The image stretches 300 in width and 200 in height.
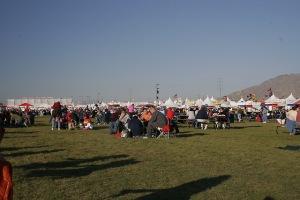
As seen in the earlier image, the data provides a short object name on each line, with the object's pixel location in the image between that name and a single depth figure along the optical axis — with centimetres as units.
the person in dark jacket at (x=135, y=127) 1769
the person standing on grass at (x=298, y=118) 1705
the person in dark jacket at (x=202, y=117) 2284
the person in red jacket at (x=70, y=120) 2434
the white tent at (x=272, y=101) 5062
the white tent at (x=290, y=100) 4639
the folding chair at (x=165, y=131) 1695
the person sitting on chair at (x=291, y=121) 1719
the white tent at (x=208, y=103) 5010
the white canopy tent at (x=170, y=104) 5046
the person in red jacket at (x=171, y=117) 1965
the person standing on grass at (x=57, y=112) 2311
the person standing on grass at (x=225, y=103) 5002
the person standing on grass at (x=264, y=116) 3569
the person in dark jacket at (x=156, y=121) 1700
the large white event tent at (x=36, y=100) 11648
